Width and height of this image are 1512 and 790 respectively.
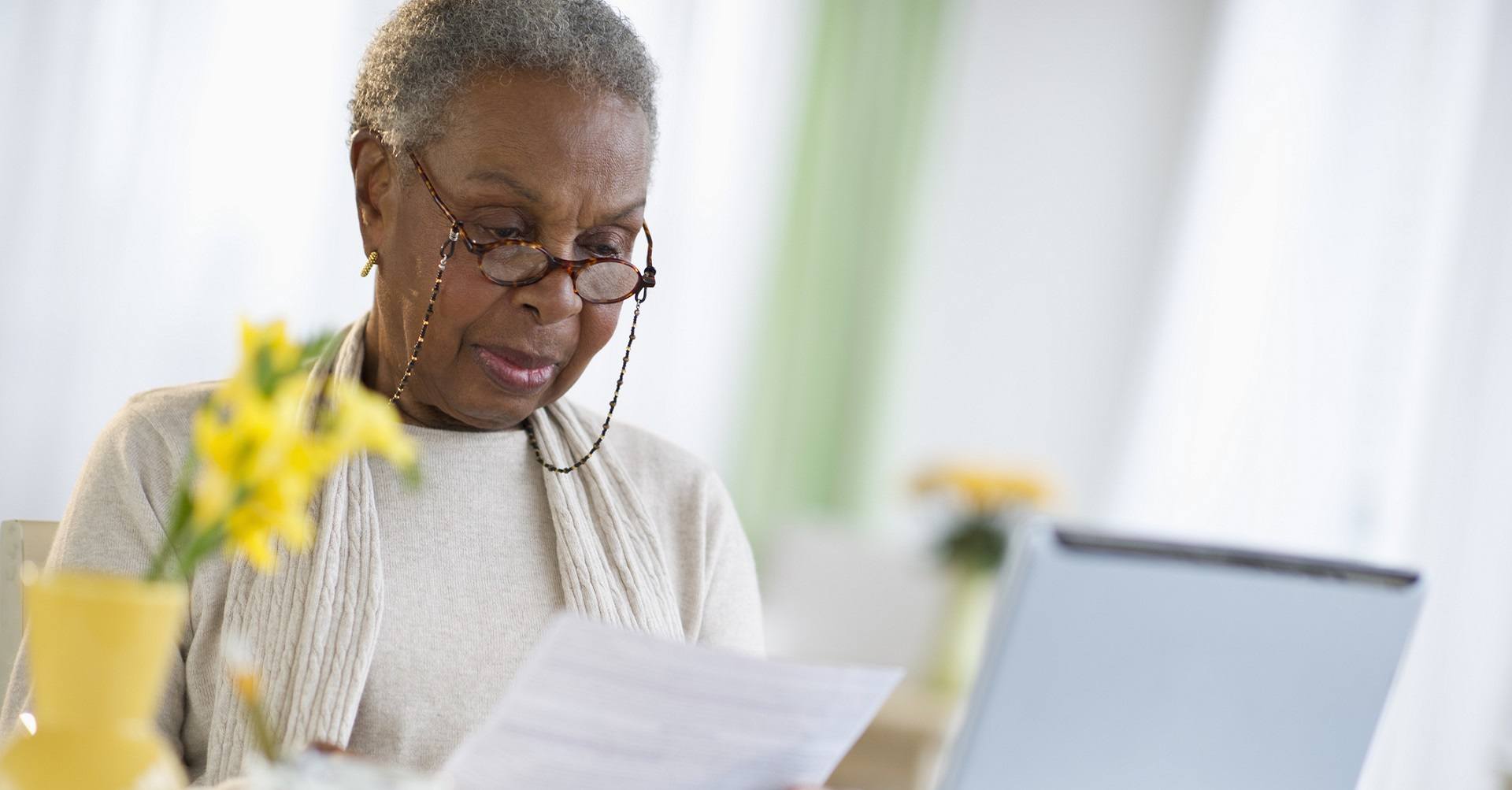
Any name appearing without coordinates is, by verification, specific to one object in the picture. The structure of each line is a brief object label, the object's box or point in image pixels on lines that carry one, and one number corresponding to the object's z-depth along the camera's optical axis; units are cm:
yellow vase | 128
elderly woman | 156
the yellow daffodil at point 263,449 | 126
